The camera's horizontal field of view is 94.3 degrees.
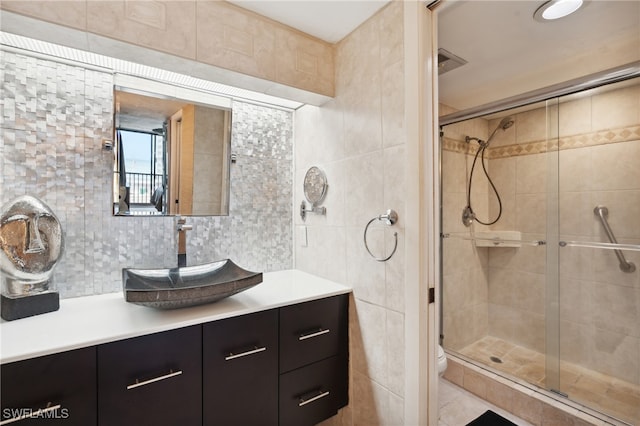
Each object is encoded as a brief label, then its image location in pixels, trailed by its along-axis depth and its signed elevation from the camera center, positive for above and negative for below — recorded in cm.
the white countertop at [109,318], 95 -41
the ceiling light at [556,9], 138 +98
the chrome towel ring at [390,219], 135 -3
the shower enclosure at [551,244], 203 -25
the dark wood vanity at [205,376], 92 -61
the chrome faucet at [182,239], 168 -14
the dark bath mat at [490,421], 180 -128
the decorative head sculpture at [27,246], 114 -13
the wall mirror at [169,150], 154 +36
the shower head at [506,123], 260 +80
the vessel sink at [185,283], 112 -32
